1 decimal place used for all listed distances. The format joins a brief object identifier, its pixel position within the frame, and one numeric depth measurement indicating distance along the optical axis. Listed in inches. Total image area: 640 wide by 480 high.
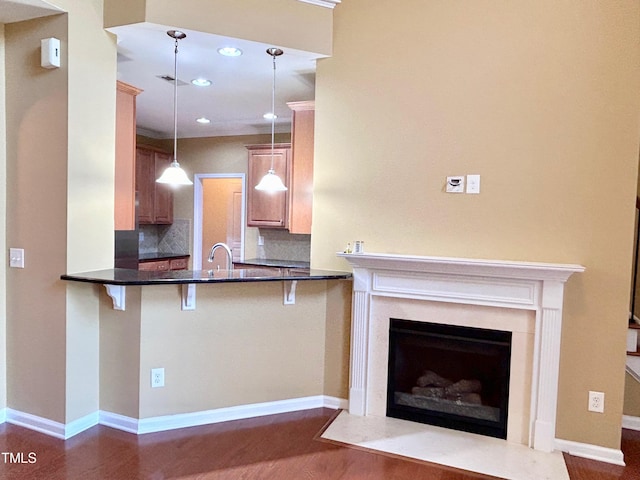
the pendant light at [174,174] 106.9
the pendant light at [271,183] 120.1
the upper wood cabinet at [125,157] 125.2
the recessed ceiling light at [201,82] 142.0
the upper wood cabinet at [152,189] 213.8
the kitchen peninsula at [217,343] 105.5
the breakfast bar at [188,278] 95.8
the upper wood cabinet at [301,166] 145.6
